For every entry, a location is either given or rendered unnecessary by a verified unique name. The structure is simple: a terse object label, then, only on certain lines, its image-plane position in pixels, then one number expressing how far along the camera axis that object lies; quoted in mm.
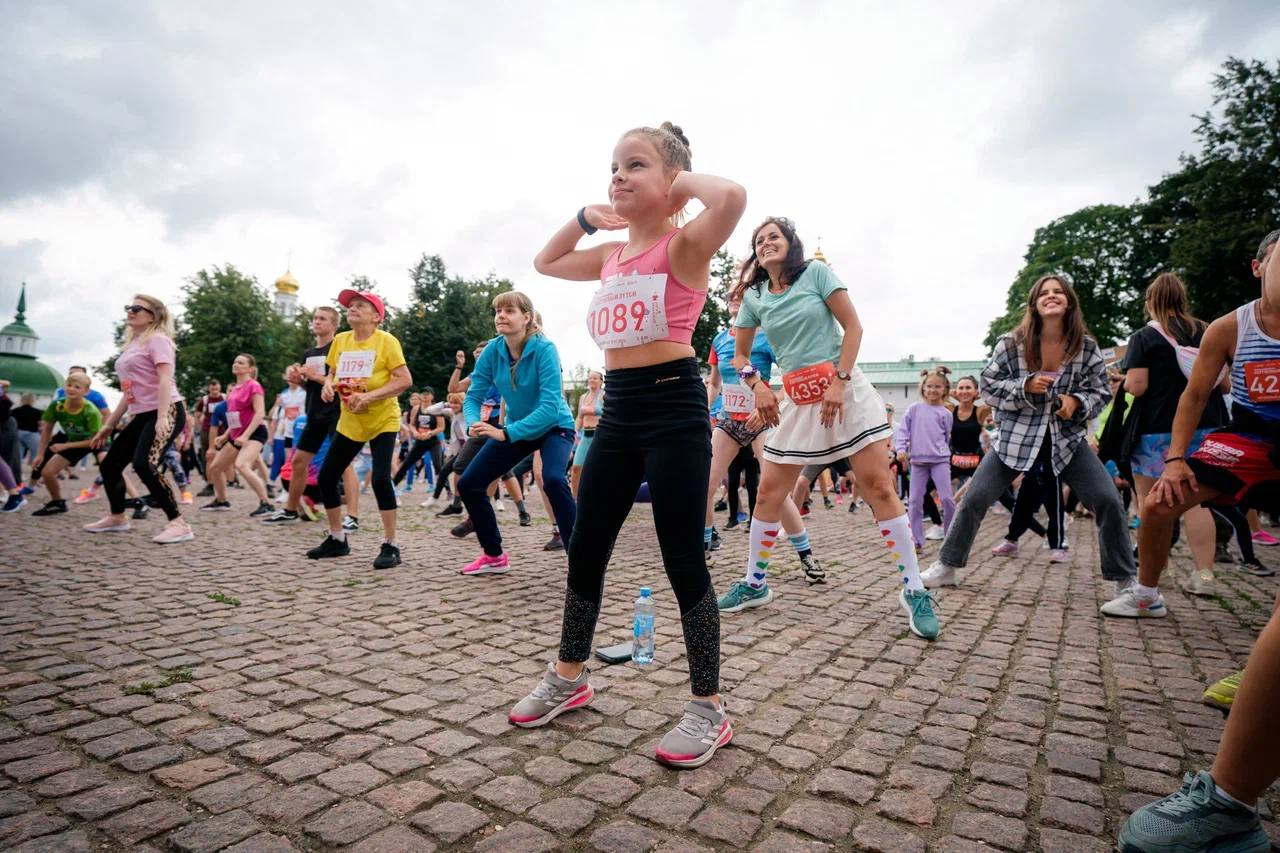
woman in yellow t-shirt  5949
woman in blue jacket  5305
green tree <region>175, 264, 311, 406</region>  47188
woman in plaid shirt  4641
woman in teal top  4016
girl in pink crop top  2416
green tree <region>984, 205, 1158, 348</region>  34438
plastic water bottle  3348
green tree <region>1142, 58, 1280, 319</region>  22828
